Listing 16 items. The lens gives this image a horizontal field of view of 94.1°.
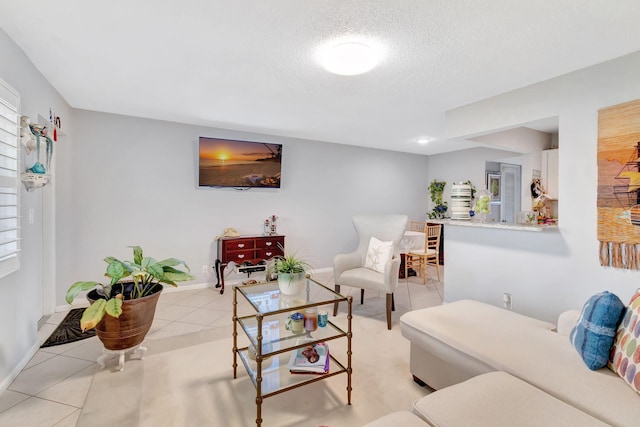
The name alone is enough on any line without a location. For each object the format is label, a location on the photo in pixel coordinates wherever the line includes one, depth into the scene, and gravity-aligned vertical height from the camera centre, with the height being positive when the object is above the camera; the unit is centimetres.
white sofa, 125 -77
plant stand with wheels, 220 -111
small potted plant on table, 220 -50
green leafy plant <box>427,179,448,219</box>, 598 +21
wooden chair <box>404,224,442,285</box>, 464 -68
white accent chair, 305 -58
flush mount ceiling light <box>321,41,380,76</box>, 197 +106
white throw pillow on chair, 333 -50
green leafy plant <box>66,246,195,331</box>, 199 -56
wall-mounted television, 411 +68
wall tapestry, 201 +18
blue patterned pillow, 143 -58
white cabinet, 399 +54
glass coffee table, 174 -83
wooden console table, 402 -57
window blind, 186 +18
